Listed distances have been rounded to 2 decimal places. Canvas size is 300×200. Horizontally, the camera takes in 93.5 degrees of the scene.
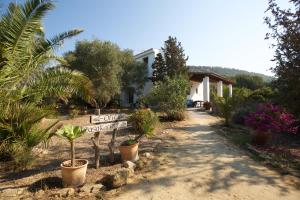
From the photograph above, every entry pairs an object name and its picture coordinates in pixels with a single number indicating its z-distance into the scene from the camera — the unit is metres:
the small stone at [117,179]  2.95
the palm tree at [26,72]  3.60
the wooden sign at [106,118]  3.39
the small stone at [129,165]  3.47
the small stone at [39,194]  2.75
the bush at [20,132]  3.52
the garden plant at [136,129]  3.75
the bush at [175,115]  8.14
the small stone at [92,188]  2.84
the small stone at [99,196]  2.74
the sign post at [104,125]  3.37
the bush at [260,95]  9.13
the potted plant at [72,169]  2.91
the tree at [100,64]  11.40
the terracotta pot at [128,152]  3.74
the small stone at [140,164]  3.62
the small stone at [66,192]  2.75
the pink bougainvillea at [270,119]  4.85
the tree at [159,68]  13.53
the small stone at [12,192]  2.74
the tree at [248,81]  30.13
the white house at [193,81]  14.69
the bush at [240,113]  7.72
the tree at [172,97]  8.08
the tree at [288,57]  4.89
